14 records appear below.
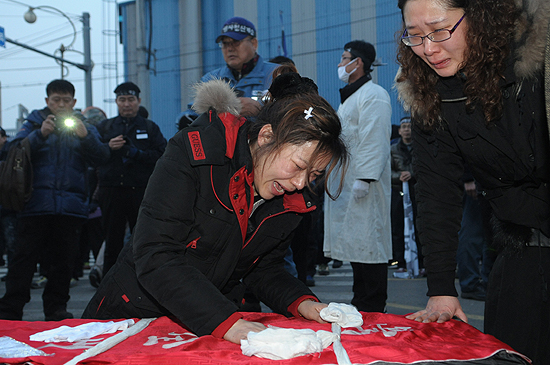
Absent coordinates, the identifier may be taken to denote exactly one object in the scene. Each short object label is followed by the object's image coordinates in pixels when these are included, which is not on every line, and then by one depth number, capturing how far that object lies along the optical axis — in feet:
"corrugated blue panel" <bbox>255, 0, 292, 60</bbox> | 67.77
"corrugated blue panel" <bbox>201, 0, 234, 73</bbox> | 71.00
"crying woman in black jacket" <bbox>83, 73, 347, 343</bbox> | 5.69
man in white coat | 12.66
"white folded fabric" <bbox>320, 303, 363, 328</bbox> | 6.37
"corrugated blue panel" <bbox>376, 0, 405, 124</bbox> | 59.88
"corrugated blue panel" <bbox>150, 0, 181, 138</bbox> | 70.49
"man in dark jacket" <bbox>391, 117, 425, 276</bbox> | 23.25
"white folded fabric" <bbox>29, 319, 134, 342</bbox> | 6.03
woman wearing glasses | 5.81
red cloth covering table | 5.06
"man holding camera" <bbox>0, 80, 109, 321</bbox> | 13.78
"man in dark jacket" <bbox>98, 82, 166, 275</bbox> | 17.43
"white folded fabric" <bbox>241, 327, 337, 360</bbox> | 5.02
